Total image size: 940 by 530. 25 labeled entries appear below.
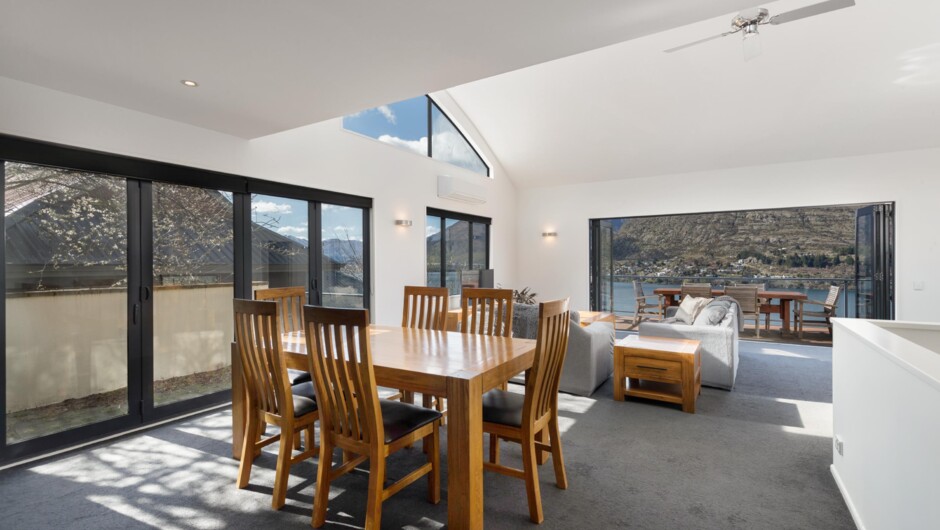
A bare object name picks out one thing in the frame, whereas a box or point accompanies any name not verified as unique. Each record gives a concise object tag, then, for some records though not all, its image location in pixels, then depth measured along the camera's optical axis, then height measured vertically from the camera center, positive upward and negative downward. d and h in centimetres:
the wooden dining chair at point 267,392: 224 -67
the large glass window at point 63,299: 284 -22
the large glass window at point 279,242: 424 +23
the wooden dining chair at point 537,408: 212 -75
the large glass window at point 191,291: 354 -22
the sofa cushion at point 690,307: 509 -53
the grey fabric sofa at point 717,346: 413 -78
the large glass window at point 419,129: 542 +181
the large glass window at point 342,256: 491 +10
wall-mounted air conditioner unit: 639 +109
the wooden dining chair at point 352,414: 190 -67
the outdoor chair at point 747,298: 685 -55
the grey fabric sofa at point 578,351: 404 -80
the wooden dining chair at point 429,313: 338 -39
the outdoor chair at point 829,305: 671 -65
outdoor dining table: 682 -60
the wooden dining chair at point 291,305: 316 -30
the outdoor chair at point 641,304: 806 -75
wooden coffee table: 363 -90
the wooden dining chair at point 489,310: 317 -33
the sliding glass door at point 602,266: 788 -5
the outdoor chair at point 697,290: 704 -43
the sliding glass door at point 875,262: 587 +0
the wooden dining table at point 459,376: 190 -52
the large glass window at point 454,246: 653 +28
